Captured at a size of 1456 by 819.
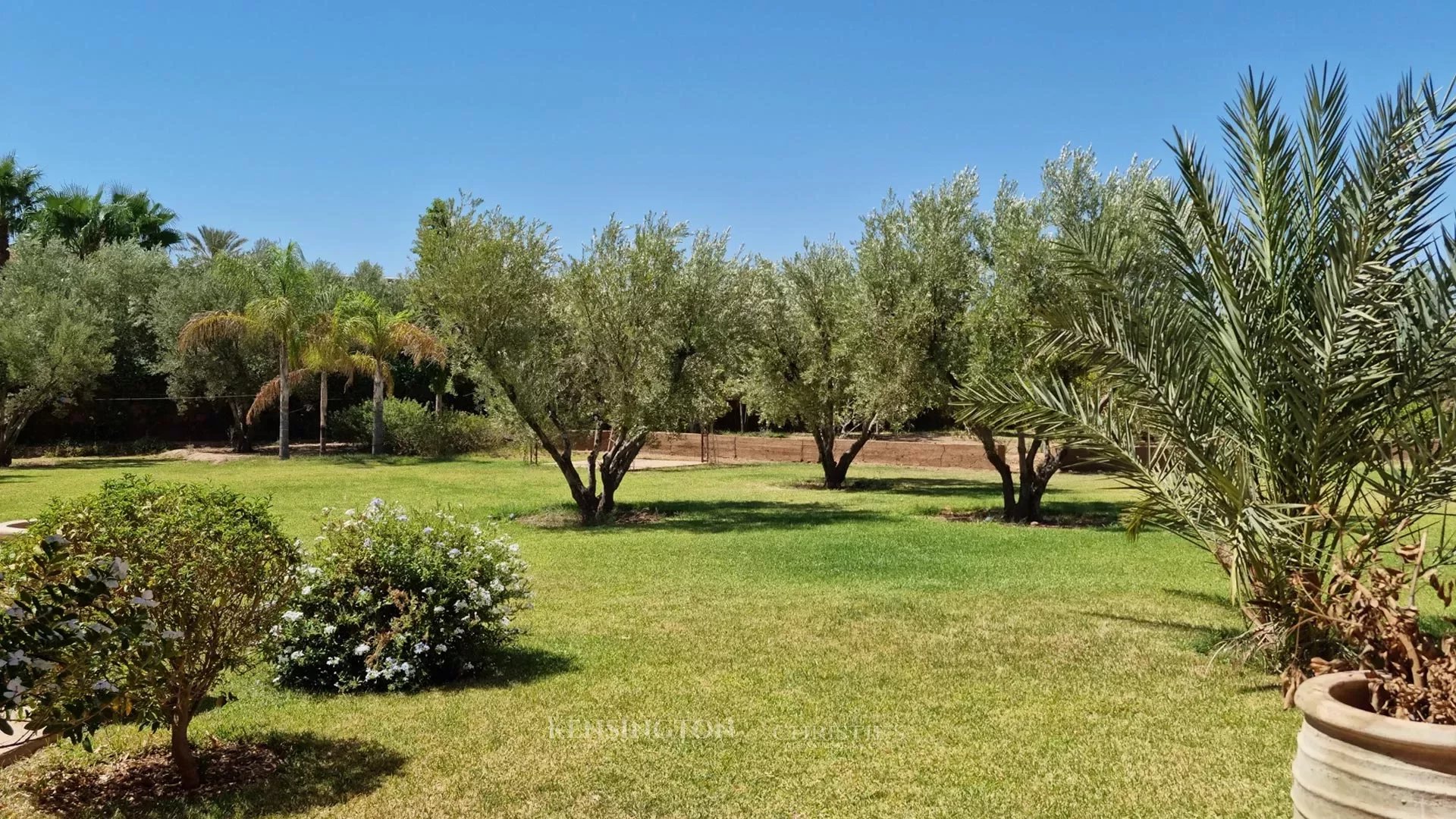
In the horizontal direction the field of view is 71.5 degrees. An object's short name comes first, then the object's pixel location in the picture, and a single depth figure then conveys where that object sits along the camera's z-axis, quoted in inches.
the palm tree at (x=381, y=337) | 1112.8
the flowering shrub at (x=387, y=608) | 223.9
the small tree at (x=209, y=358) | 1175.0
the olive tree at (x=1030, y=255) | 519.2
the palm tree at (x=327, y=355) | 1097.4
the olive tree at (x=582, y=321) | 564.7
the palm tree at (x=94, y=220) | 1507.1
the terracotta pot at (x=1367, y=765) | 109.0
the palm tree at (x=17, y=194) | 1561.3
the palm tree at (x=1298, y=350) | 220.7
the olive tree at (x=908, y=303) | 615.2
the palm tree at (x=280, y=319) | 1050.7
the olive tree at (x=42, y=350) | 1003.9
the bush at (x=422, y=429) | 1183.6
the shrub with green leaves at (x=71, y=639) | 106.6
